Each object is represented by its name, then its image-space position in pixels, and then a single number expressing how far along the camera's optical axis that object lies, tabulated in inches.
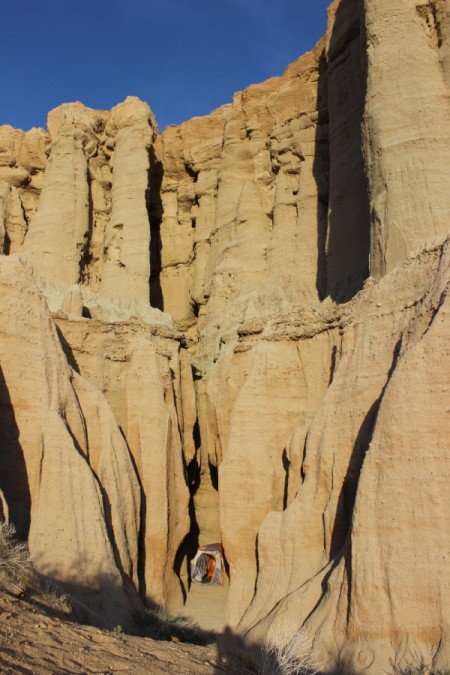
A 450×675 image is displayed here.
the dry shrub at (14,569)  354.6
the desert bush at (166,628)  537.8
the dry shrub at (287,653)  353.4
